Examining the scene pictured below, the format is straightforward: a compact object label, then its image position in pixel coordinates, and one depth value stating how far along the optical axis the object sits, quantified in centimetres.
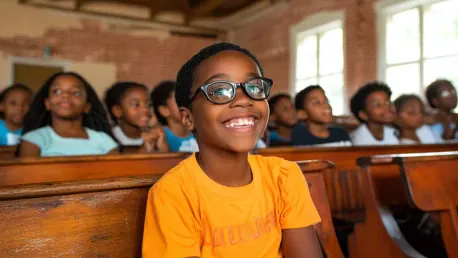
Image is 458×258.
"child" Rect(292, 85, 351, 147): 302
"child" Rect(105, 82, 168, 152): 272
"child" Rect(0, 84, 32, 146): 340
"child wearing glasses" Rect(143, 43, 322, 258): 84
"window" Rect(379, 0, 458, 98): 464
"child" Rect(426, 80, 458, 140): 388
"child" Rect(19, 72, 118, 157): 209
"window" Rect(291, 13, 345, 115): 601
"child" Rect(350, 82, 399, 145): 313
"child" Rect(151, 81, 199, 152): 256
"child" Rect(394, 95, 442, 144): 347
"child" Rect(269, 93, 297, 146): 382
